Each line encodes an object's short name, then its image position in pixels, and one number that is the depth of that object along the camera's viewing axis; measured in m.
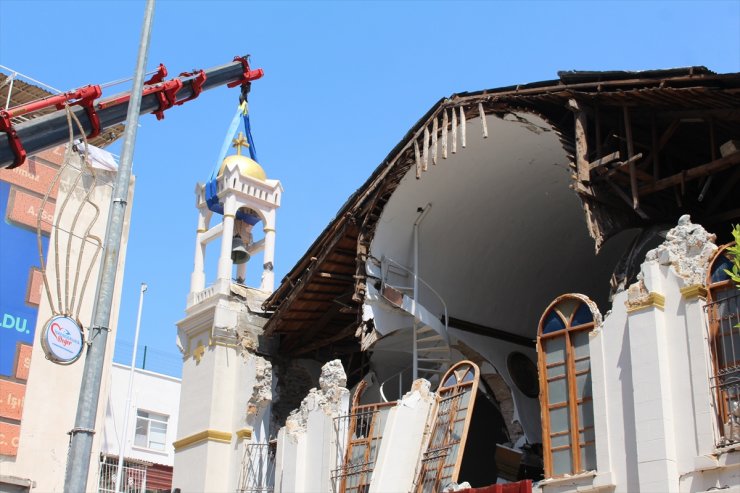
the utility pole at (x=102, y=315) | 11.40
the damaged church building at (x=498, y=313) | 17.06
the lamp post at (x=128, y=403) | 36.88
